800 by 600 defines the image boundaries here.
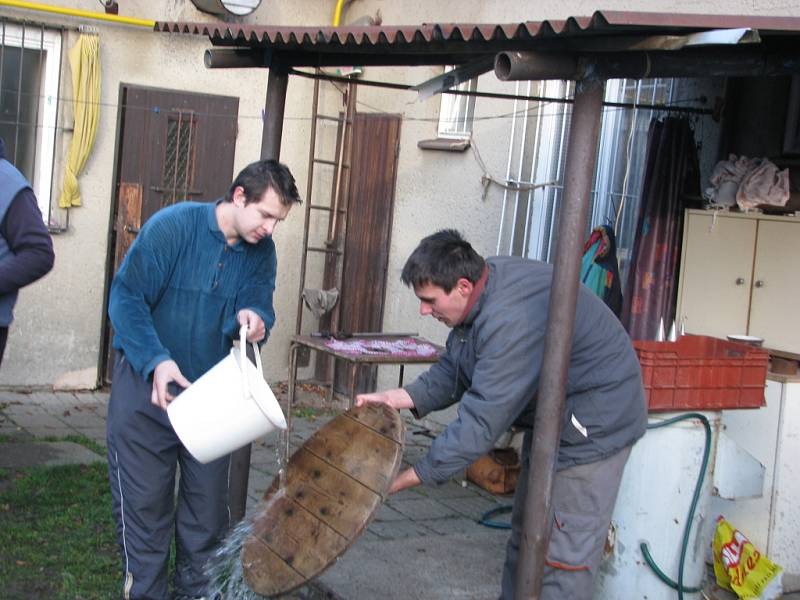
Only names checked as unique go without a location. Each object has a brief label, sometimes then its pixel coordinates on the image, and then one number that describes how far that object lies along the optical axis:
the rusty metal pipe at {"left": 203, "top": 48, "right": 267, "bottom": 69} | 5.05
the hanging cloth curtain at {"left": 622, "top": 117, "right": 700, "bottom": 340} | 6.21
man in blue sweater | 3.91
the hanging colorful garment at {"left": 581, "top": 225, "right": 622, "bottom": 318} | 6.35
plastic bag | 5.16
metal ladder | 9.85
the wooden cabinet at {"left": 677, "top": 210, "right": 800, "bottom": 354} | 5.62
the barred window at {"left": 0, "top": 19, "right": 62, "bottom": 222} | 8.55
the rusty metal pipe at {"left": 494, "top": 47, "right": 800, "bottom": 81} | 3.52
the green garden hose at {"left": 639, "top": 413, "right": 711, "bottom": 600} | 4.48
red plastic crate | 4.48
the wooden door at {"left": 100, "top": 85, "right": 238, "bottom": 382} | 9.05
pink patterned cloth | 7.04
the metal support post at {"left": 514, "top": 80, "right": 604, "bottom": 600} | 3.58
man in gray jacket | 3.52
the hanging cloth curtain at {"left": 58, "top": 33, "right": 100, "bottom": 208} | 8.67
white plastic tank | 4.51
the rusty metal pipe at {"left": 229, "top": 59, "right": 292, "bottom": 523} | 5.04
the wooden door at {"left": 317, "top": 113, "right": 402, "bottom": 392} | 9.43
